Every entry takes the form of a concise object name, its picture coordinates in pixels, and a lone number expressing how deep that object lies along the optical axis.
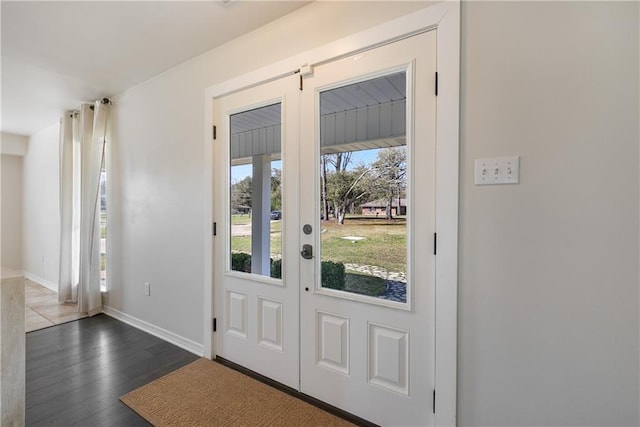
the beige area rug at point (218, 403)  1.69
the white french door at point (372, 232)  1.51
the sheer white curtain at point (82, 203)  3.35
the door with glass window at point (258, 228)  1.98
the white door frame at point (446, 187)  1.40
